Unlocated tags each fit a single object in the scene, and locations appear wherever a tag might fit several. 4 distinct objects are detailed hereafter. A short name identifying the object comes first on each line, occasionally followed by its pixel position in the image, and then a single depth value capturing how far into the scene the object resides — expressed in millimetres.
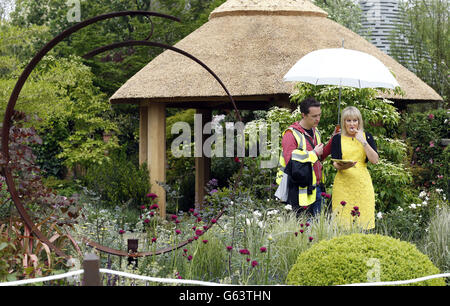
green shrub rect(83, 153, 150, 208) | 10141
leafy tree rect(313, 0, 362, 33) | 17812
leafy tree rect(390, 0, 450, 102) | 16078
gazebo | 9898
